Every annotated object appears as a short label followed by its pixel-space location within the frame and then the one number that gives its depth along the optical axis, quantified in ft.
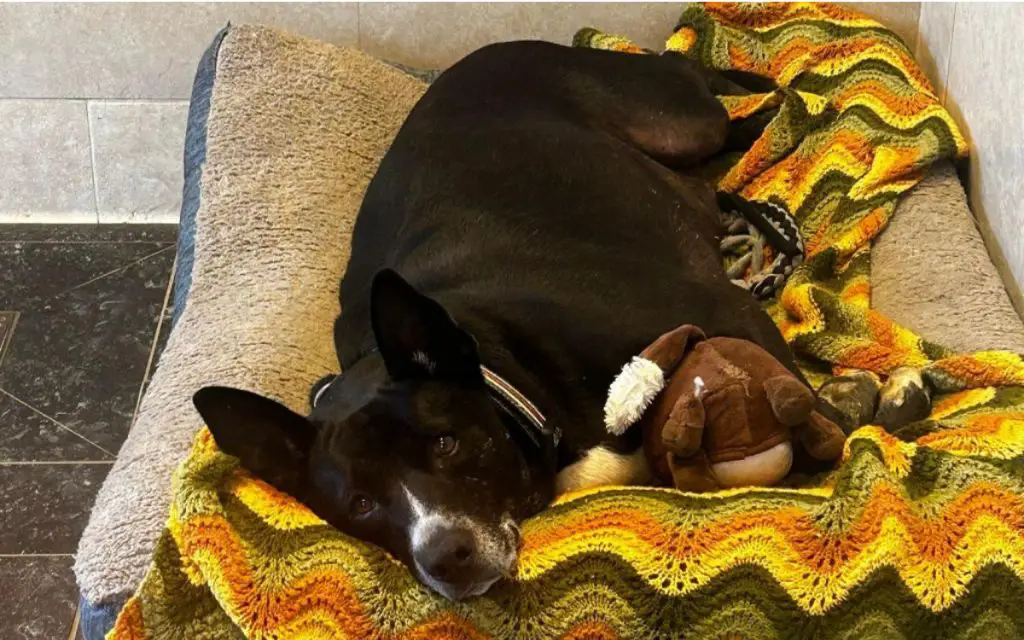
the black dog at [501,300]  4.81
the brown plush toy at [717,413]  5.02
